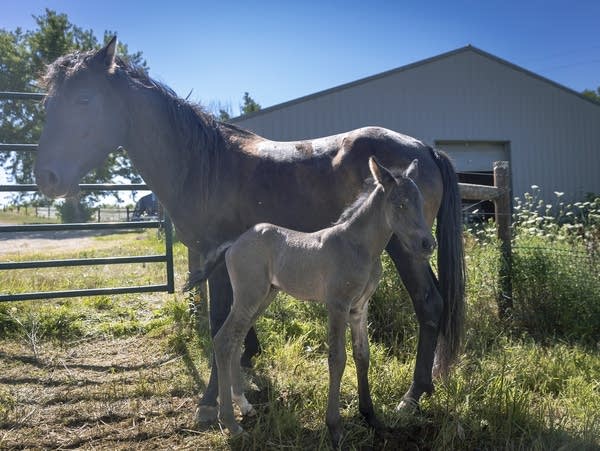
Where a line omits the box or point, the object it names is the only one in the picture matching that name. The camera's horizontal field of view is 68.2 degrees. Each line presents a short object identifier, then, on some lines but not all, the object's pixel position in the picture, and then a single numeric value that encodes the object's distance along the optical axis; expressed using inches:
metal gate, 192.4
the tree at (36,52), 785.7
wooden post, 192.2
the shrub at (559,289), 178.4
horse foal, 94.9
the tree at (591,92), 1978.1
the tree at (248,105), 1919.3
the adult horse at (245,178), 124.0
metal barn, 537.6
